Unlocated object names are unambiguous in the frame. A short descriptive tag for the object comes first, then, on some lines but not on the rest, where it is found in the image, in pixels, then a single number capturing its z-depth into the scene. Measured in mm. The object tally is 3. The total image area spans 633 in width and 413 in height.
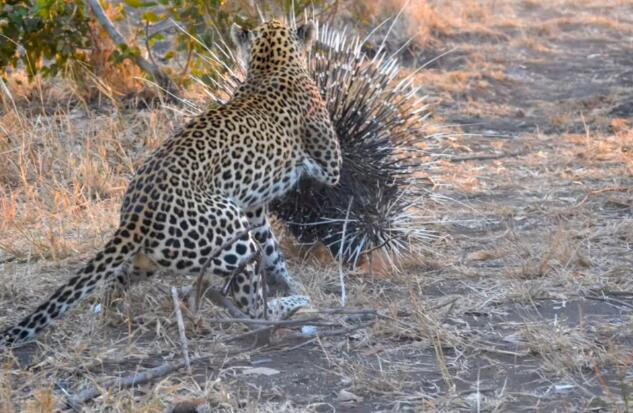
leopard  9219
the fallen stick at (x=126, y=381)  7930
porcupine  11609
